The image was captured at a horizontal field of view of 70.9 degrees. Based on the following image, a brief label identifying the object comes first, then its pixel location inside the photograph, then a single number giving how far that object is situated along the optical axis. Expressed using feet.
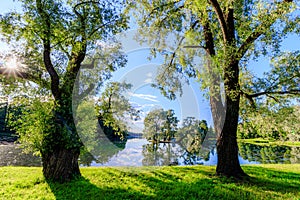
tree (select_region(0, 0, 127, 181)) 22.59
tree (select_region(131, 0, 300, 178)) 24.84
